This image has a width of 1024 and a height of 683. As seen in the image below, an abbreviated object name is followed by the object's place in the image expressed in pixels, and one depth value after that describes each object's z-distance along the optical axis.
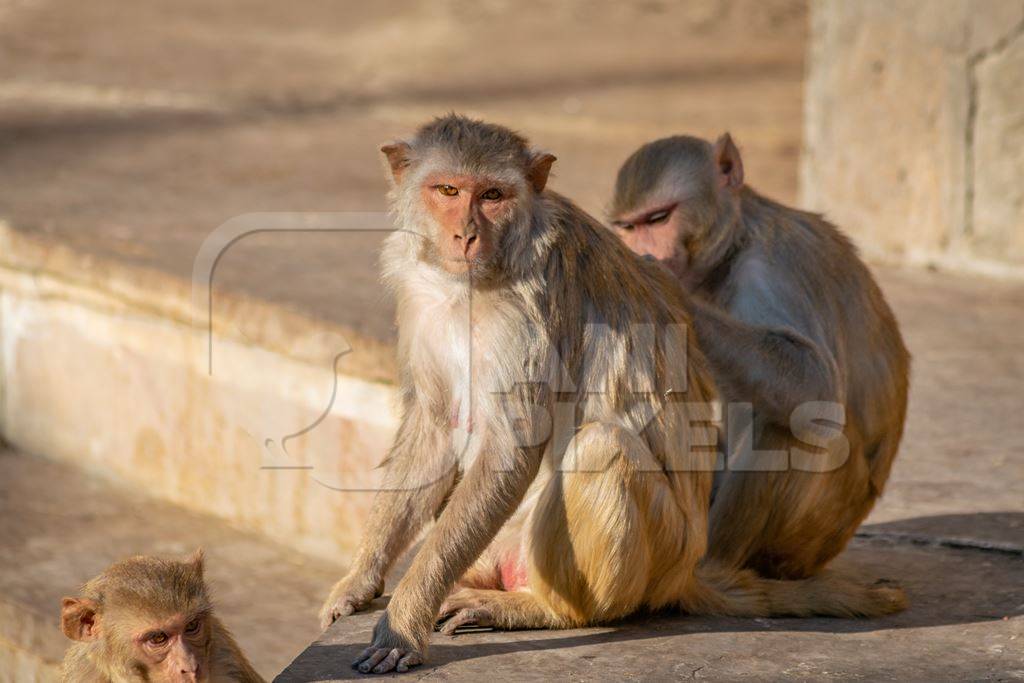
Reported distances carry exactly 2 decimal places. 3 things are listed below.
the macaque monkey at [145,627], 7.35
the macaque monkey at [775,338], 8.00
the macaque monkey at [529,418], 7.17
